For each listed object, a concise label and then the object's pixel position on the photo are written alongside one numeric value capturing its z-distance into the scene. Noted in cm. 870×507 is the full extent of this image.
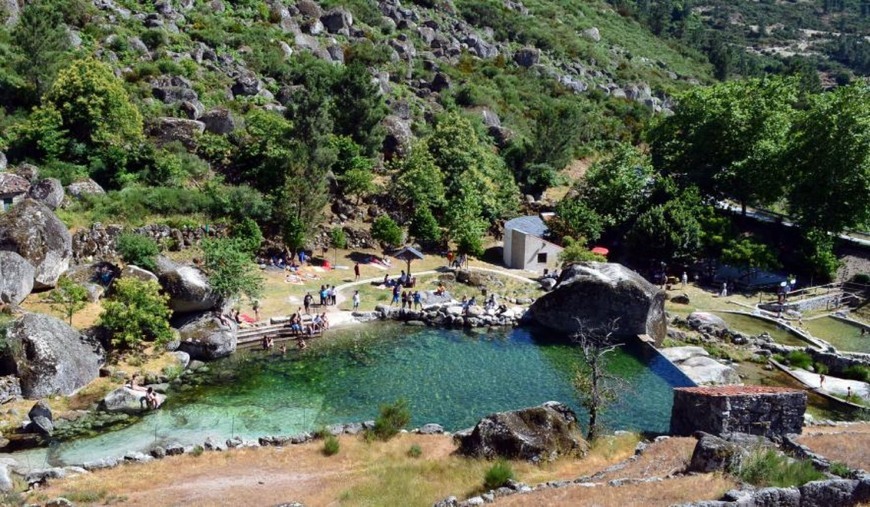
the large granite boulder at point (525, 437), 2338
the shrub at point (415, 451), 2407
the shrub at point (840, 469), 1862
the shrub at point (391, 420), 2564
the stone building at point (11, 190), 4006
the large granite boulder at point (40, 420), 2530
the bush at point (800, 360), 3531
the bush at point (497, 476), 2059
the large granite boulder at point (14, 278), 3219
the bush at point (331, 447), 2412
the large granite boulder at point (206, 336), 3319
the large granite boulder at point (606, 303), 3800
